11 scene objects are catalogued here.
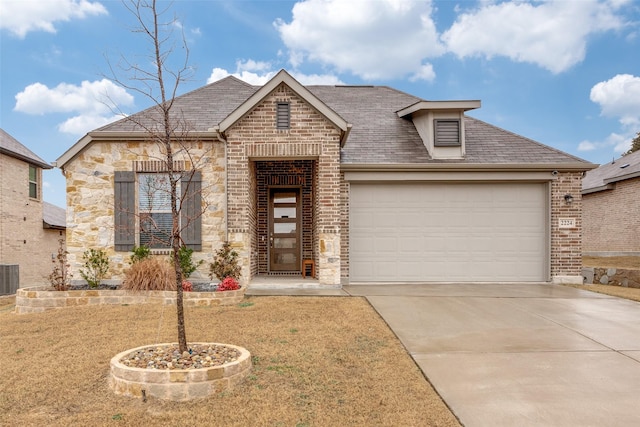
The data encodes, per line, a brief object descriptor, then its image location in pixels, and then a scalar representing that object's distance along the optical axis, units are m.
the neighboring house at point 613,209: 18.03
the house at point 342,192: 9.73
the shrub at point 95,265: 10.05
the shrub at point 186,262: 9.78
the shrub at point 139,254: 9.98
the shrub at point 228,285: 8.88
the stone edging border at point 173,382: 4.18
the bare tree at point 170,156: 4.65
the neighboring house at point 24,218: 17.02
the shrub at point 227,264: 9.64
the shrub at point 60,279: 9.12
